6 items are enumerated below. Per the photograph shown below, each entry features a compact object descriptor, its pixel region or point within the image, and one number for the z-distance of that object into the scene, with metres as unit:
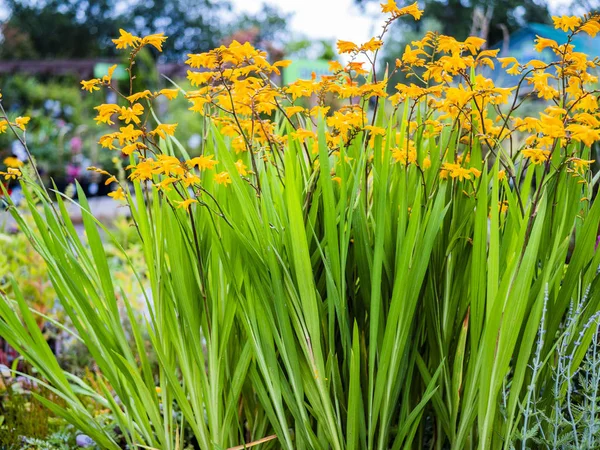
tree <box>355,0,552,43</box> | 25.27
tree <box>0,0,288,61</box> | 29.28
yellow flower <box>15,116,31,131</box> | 1.32
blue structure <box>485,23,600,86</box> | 11.78
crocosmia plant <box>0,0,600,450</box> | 1.22
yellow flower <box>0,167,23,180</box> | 1.27
